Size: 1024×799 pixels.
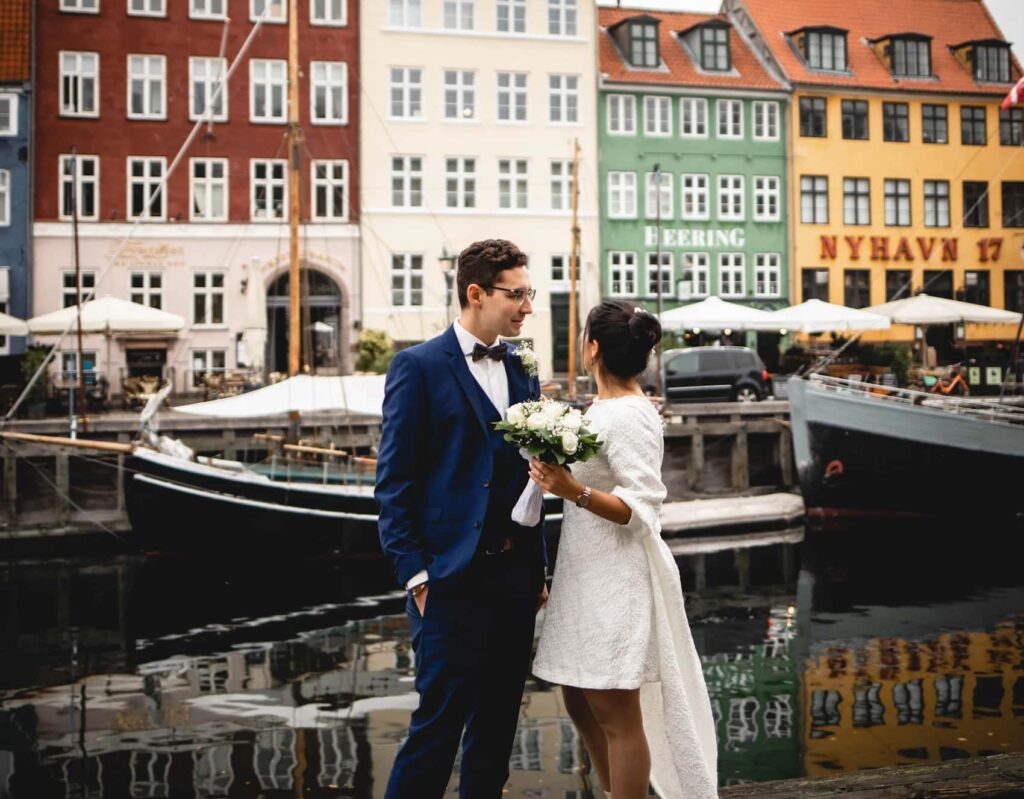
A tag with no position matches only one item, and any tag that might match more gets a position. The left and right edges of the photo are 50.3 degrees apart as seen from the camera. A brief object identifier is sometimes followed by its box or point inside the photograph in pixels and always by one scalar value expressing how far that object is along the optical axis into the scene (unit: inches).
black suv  992.2
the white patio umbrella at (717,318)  967.6
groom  131.9
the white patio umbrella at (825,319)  964.6
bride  136.0
